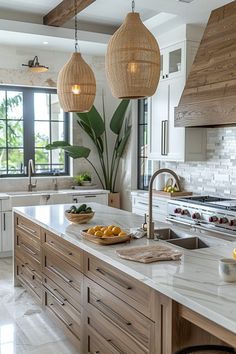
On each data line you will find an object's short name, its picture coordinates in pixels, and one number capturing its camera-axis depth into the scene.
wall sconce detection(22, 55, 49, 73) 6.06
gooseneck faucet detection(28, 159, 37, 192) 6.31
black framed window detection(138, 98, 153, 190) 6.47
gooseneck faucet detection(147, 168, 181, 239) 2.78
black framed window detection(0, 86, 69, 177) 6.38
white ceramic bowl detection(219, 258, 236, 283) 1.90
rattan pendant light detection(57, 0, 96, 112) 3.40
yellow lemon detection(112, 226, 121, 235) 2.81
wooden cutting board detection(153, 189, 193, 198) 5.24
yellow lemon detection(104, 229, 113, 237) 2.77
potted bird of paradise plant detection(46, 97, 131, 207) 6.38
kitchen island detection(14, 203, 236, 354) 1.78
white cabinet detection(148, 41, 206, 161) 5.12
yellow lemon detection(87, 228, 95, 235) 2.84
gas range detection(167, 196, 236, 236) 4.13
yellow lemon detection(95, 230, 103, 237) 2.77
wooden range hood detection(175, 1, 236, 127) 4.00
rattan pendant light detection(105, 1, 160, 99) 2.55
